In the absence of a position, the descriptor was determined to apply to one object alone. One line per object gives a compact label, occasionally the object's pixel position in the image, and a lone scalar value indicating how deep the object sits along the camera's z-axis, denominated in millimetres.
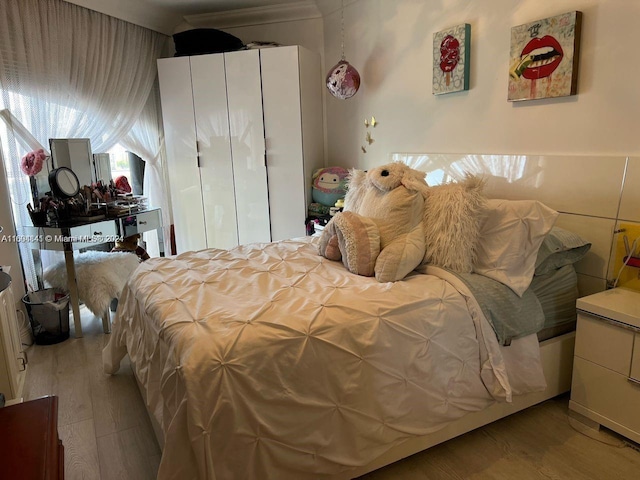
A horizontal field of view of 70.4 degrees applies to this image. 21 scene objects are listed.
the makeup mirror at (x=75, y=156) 3369
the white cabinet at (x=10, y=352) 2129
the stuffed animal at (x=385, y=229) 2004
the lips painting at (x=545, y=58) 2148
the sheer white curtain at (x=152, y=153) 4141
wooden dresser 956
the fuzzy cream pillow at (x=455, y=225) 2029
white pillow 2006
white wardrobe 3820
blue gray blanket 1878
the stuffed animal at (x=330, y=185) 3795
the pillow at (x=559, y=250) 2090
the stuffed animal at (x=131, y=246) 3652
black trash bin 3037
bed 1404
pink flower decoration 3129
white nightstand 1819
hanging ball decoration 3510
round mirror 3271
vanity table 3061
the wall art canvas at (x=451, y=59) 2688
